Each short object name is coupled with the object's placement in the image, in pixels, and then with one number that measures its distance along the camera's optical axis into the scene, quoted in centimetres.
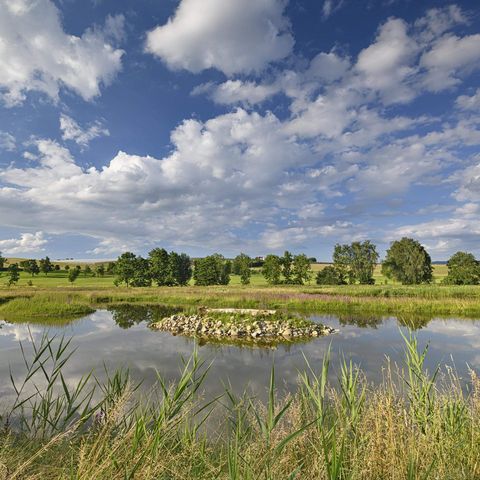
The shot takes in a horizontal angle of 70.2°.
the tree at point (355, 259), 7444
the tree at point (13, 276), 5134
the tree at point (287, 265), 6488
